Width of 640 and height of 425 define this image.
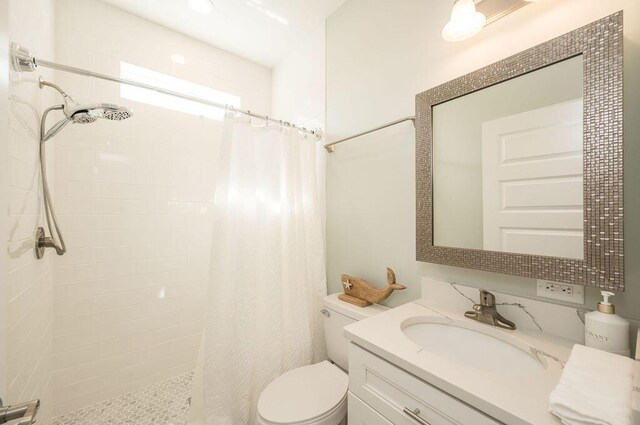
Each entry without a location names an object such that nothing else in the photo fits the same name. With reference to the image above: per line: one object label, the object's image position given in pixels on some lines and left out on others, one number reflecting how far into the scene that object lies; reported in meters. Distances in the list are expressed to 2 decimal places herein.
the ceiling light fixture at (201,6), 1.66
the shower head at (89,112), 1.07
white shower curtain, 1.35
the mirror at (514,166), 0.87
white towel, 0.49
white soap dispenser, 0.73
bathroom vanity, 0.62
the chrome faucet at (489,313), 0.98
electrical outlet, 0.86
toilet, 1.06
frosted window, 1.83
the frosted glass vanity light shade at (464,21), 1.04
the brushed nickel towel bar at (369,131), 1.32
